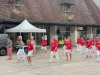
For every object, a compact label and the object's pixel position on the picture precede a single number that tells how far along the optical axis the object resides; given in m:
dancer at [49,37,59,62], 12.61
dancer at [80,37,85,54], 17.49
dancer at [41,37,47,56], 16.45
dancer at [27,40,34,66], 11.51
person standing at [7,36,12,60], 13.99
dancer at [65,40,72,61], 13.57
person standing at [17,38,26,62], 12.53
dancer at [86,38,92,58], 14.95
